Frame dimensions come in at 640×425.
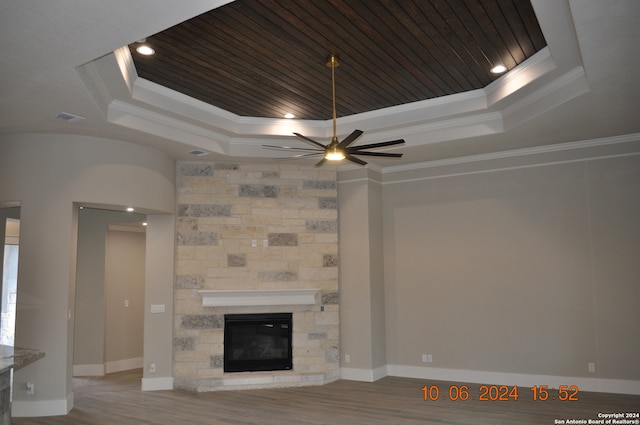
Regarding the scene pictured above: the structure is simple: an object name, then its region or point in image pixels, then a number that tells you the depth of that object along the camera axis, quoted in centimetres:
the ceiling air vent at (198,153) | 714
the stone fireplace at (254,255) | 740
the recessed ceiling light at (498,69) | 557
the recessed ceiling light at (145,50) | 489
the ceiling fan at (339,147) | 513
